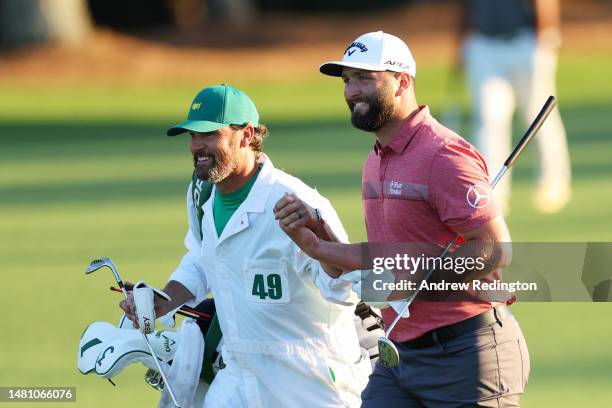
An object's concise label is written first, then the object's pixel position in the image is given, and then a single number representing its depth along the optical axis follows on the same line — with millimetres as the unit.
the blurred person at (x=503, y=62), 31156
